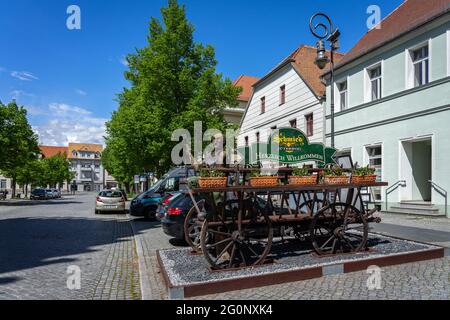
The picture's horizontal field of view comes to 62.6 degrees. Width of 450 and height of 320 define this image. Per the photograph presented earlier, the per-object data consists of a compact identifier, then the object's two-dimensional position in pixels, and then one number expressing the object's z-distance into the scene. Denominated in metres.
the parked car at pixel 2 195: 39.11
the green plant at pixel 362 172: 7.35
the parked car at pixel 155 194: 16.80
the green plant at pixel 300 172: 6.86
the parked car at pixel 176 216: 9.59
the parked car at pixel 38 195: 44.19
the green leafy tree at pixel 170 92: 20.38
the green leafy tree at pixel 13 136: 28.94
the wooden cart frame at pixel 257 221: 6.39
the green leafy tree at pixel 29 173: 42.62
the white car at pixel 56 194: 50.50
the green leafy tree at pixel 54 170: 69.54
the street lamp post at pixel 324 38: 12.16
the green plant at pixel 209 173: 6.11
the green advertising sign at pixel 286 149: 7.19
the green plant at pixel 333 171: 7.30
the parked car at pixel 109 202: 20.27
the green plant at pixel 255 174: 6.50
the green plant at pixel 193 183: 6.09
